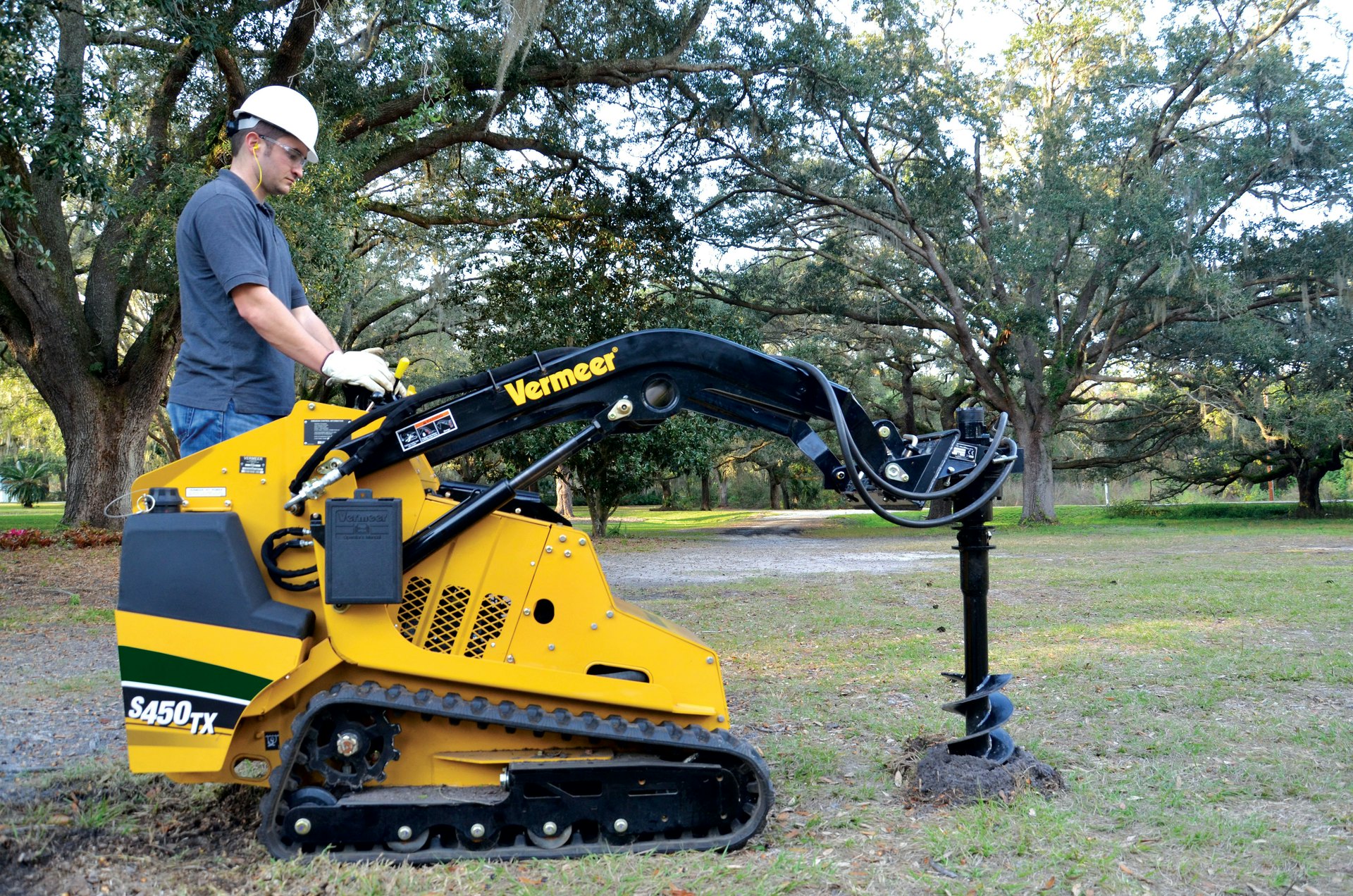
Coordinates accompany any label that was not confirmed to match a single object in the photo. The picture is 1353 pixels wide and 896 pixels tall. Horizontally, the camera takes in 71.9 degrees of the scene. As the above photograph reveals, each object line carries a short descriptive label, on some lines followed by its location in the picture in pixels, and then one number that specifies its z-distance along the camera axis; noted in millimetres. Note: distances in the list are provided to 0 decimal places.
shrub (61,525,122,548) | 15203
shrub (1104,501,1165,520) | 33156
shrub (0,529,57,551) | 15016
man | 3057
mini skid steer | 2900
